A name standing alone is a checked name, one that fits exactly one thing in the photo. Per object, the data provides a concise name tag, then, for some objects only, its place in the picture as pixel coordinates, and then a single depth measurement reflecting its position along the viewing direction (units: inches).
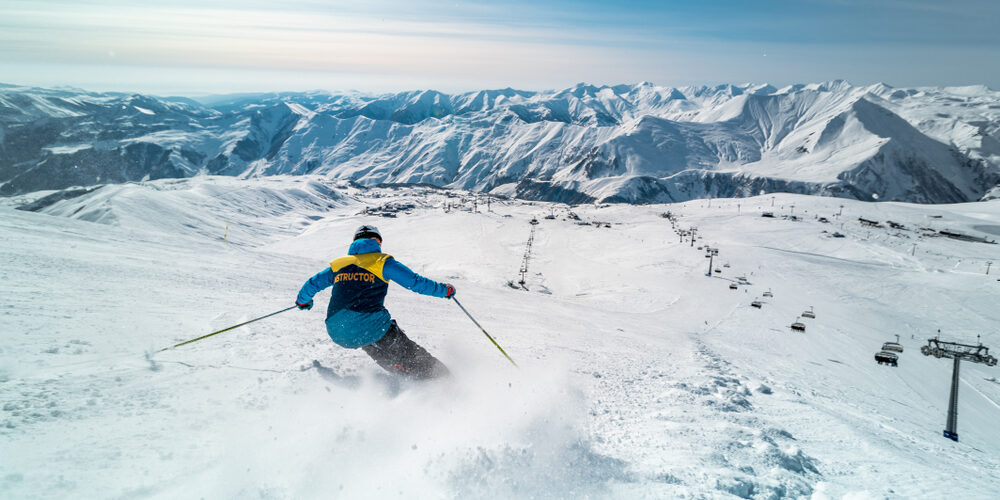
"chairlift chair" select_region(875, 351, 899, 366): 988.6
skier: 272.8
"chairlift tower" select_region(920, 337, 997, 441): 489.4
